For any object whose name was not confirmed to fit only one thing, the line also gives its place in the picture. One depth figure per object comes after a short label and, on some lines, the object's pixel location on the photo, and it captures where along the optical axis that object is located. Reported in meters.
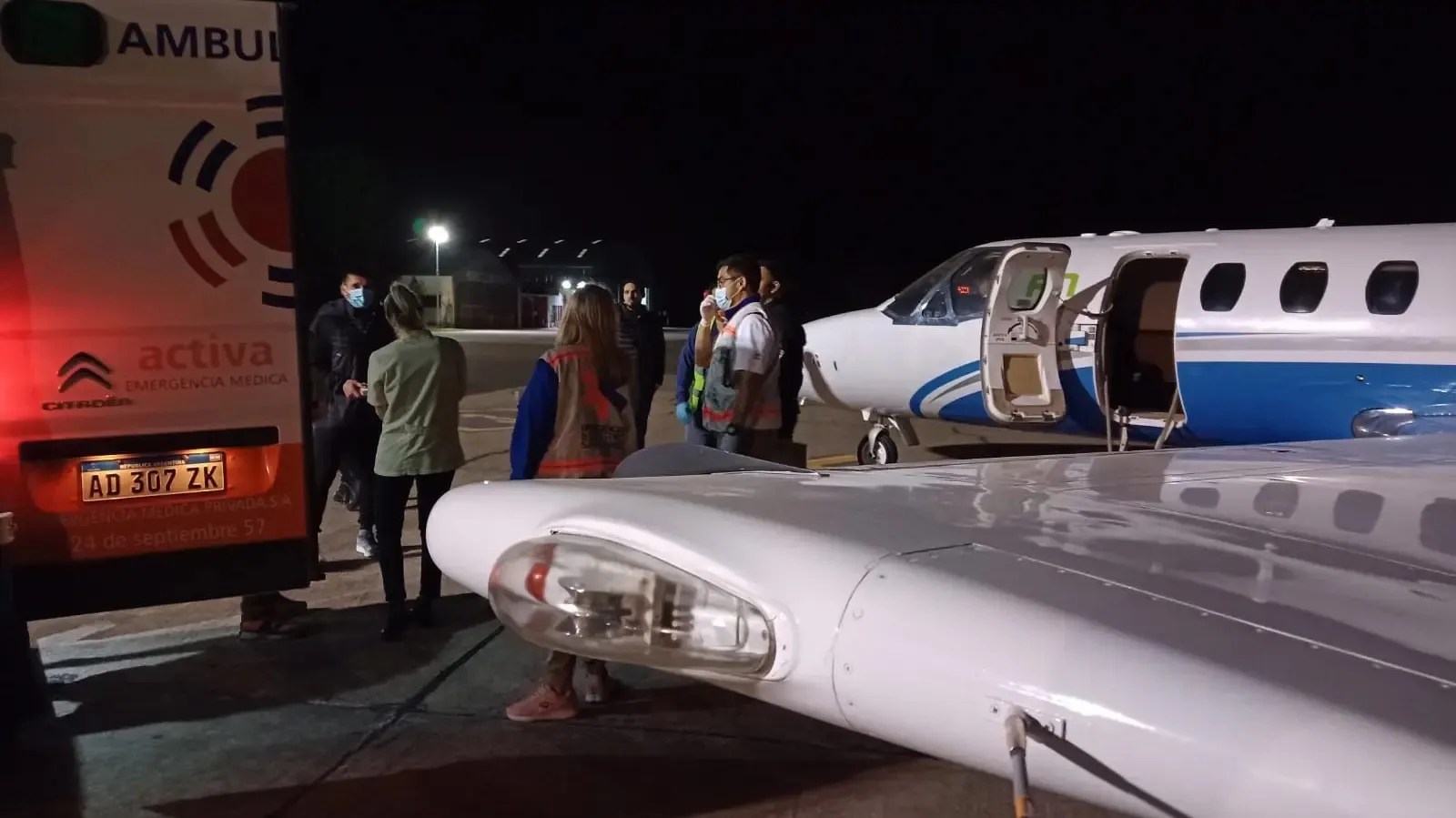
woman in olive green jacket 5.28
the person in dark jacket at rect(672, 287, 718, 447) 6.49
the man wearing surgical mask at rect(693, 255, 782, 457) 5.76
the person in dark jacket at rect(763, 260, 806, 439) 6.76
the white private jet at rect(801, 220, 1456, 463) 8.03
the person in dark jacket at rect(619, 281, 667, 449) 8.16
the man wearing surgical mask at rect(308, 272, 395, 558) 6.32
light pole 51.47
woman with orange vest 4.49
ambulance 3.81
